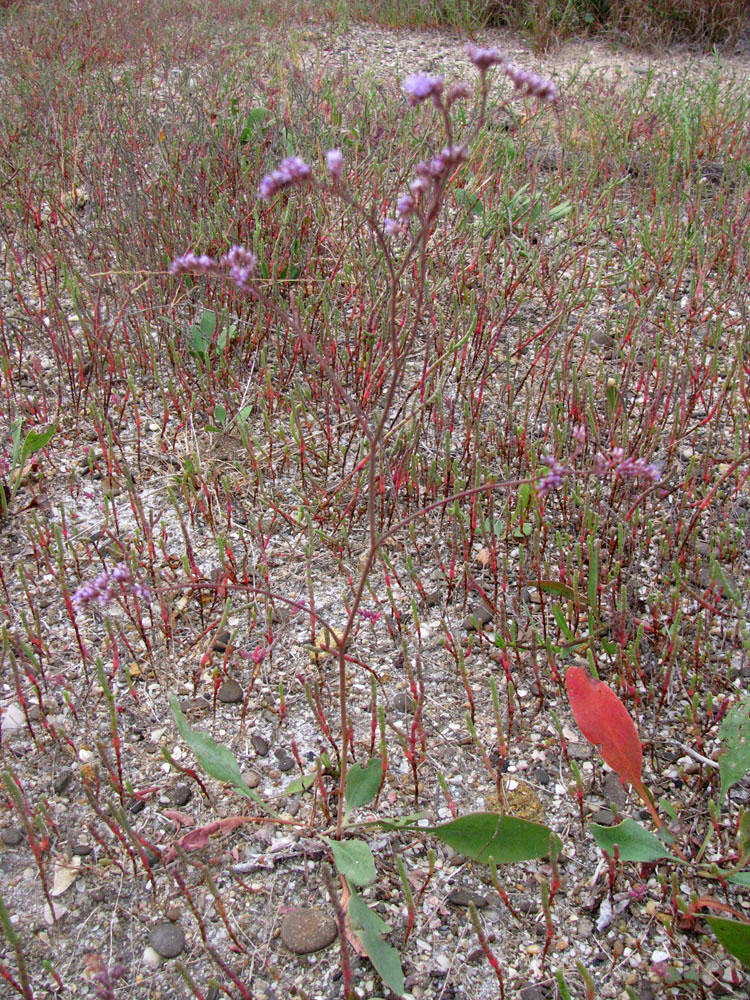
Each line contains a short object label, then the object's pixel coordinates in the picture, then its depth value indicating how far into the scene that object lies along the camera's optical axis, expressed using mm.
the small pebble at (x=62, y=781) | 494
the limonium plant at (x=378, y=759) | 379
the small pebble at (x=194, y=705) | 535
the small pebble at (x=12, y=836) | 471
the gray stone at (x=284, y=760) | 511
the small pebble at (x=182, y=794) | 494
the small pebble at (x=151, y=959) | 435
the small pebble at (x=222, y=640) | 564
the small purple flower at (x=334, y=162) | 378
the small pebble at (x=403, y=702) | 535
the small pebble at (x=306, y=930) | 439
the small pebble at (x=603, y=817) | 485
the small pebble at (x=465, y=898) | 454
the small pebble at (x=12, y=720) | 518
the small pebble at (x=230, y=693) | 540
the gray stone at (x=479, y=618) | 578
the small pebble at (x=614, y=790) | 495
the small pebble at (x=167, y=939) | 438
